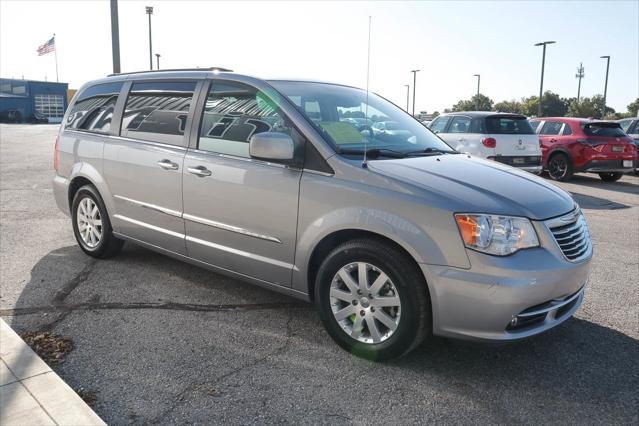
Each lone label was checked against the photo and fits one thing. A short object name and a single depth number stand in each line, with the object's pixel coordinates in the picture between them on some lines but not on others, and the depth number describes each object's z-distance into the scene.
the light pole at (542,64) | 35.81
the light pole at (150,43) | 21.99
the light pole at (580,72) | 72.50
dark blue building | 61.54
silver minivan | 2.97
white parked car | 10.80
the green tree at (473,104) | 72.64
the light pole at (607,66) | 45.22
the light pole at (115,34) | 12.43
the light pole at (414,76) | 43.66
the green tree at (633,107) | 54.46
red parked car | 12.49
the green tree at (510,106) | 69.53
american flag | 43.62
